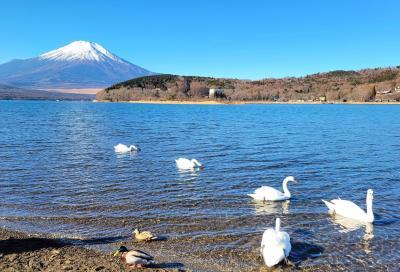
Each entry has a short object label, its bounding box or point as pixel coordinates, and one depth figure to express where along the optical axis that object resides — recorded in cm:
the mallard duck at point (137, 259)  930
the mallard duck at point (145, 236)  1099
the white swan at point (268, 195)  1518
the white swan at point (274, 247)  967
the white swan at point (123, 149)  2747
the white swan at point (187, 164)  2139
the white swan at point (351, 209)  1303
